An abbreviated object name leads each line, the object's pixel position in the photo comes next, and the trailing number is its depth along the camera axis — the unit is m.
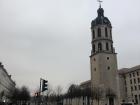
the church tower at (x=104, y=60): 70.94
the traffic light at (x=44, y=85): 24.49
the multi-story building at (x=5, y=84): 89.88
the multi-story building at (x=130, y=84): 95.81
